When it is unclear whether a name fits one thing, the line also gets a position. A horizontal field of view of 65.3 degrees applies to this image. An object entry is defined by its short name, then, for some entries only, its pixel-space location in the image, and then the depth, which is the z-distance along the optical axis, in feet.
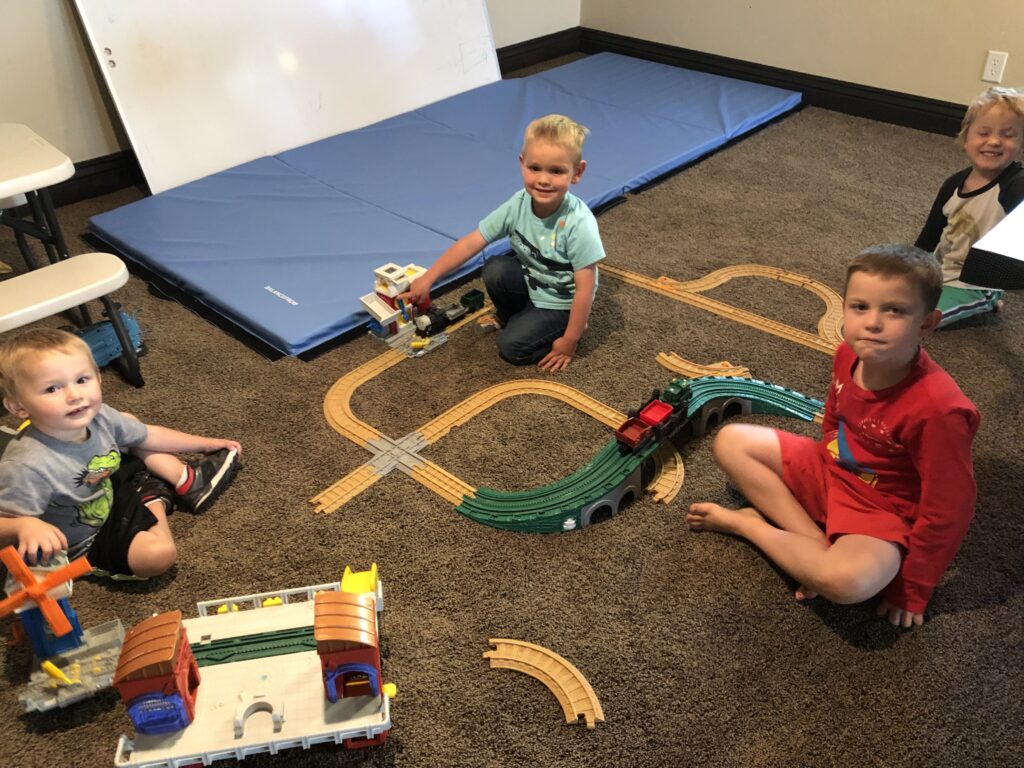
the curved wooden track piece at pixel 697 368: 6.95
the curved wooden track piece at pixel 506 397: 6.46
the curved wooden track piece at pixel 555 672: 4.46
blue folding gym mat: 7.97
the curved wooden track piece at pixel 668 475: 5.83
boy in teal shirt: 6.55
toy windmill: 4.03
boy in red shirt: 4.43
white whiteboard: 9.48
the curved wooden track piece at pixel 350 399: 6.43
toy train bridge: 5.50
